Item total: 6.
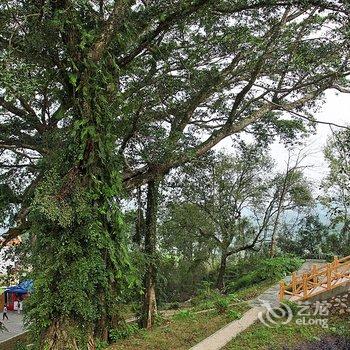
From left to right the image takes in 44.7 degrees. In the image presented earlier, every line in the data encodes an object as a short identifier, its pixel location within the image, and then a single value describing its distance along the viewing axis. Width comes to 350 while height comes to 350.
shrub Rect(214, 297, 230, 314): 9.67
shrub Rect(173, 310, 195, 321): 9.68
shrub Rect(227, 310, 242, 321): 8.96
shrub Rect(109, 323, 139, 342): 7.46
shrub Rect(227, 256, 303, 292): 14.51
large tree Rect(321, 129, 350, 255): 18.91
